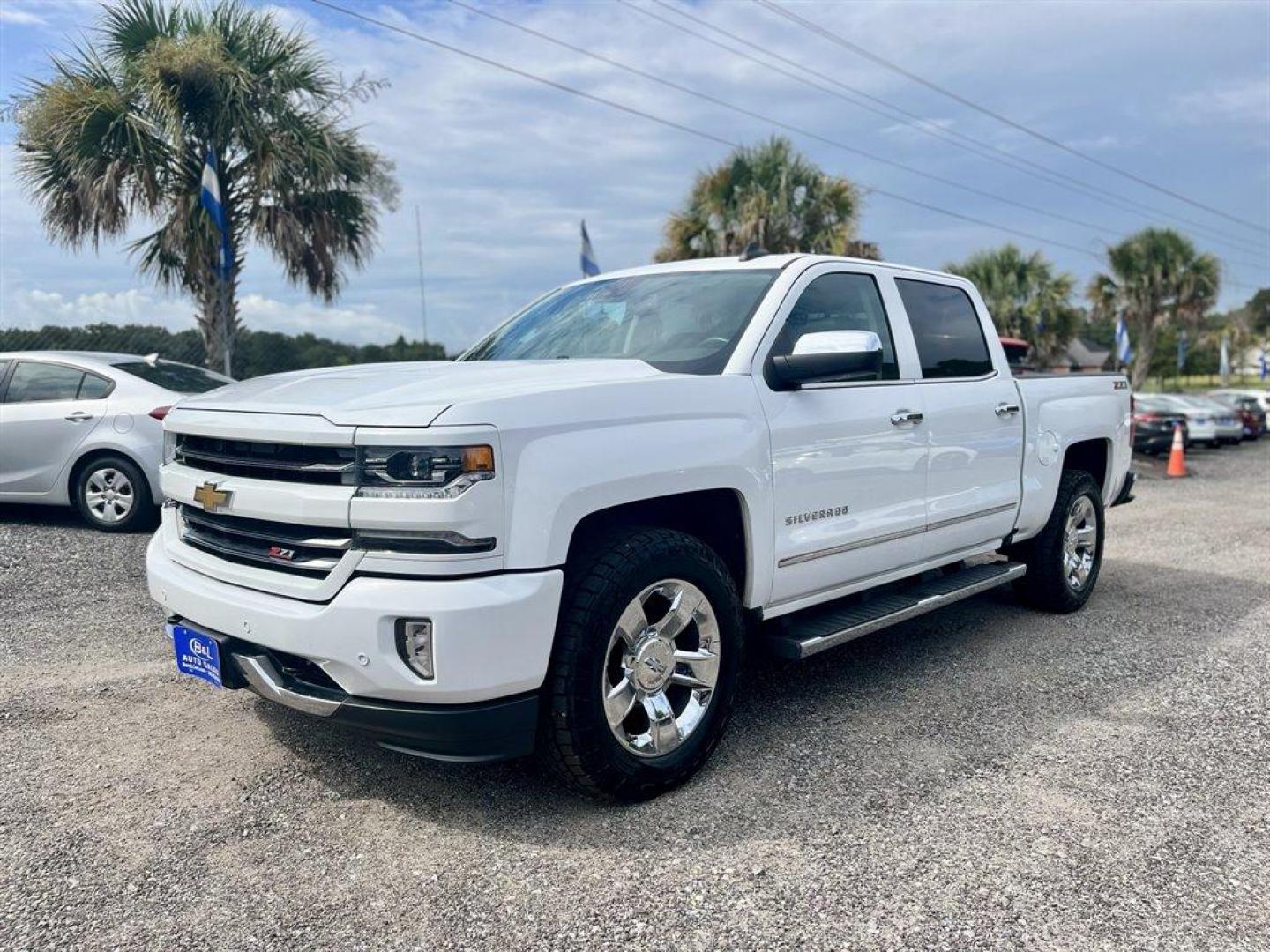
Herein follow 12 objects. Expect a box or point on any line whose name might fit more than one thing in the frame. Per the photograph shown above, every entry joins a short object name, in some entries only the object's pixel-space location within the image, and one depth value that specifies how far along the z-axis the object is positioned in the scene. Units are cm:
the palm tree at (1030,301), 2780
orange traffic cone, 1673
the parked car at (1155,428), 2025
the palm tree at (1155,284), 3084
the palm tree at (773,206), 1838
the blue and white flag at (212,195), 1143
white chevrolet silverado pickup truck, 288
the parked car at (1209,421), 2247
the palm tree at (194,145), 1170
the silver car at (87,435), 780
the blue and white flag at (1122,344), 2908
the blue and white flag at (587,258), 1678
